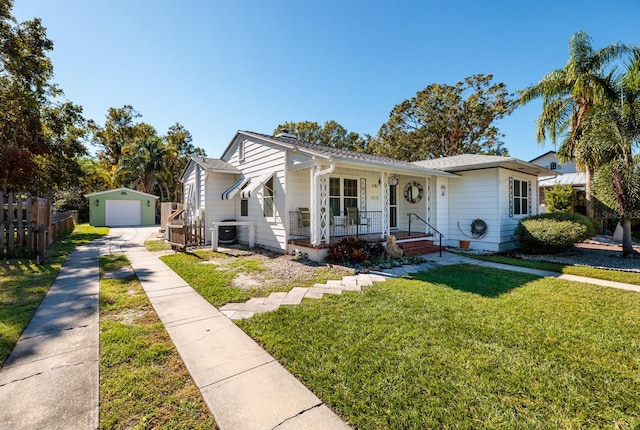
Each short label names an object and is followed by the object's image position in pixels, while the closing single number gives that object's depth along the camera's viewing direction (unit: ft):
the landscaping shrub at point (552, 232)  30.07
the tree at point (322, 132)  106.83
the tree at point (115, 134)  104.88
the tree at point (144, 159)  87.30
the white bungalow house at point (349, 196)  29.73
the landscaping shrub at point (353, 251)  26.78
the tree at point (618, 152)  29.04
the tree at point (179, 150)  104.07
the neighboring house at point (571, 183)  58.44
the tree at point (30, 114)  39.06
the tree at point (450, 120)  73.92
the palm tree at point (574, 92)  38.52
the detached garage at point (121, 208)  77.30
